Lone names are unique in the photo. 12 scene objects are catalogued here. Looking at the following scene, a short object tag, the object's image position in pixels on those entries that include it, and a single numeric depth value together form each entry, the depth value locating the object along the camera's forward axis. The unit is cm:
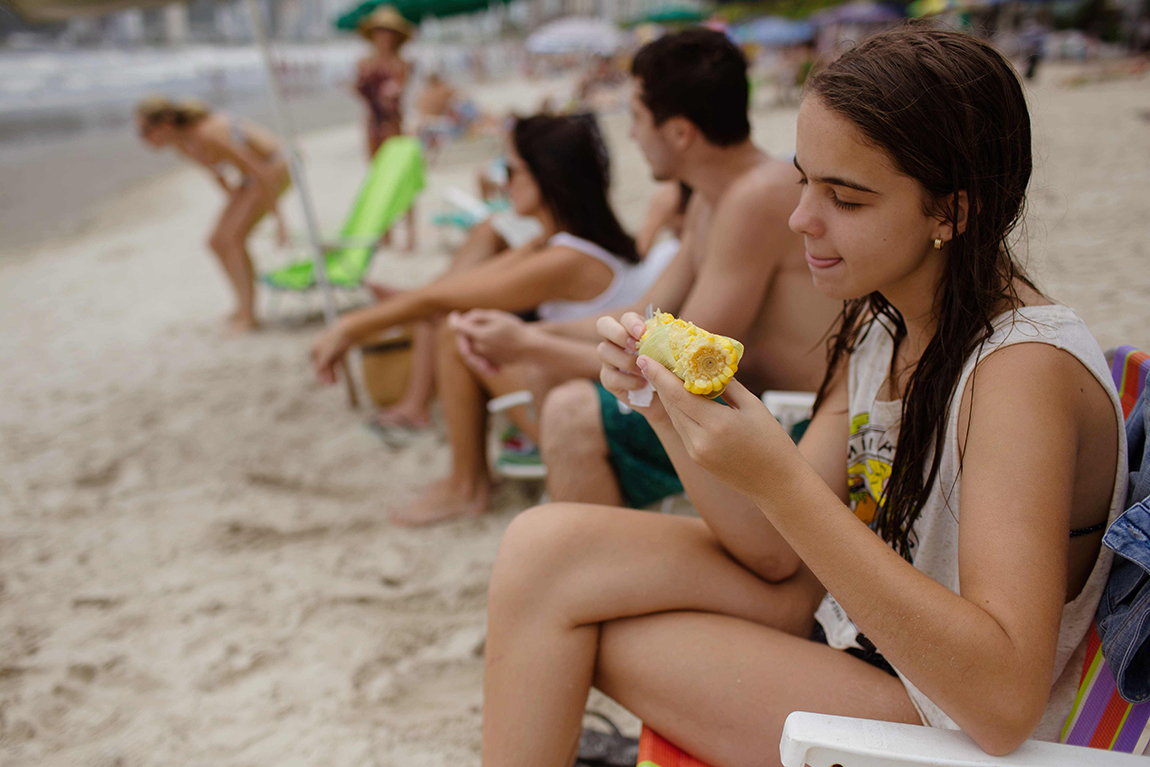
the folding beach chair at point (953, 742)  97
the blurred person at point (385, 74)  893
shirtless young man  210
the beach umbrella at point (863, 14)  2067
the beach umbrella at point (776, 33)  2178
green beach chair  534
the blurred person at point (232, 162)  599
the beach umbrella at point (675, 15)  2791
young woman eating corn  97
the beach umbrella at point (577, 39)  2414
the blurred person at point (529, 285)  291
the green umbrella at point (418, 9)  1692
